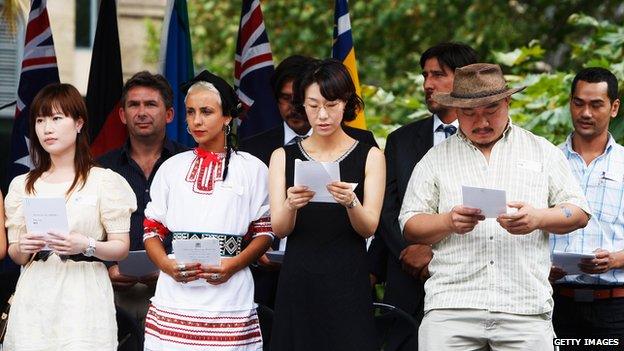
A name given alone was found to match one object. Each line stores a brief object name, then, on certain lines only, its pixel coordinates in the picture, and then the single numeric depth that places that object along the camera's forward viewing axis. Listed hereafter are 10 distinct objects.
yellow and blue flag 18.09
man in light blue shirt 14.30
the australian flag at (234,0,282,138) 18.02
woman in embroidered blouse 12.77
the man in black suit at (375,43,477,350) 14.80
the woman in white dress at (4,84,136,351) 12.61
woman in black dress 12.57
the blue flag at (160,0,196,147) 18.22
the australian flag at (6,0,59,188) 16.91
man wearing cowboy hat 12.22
